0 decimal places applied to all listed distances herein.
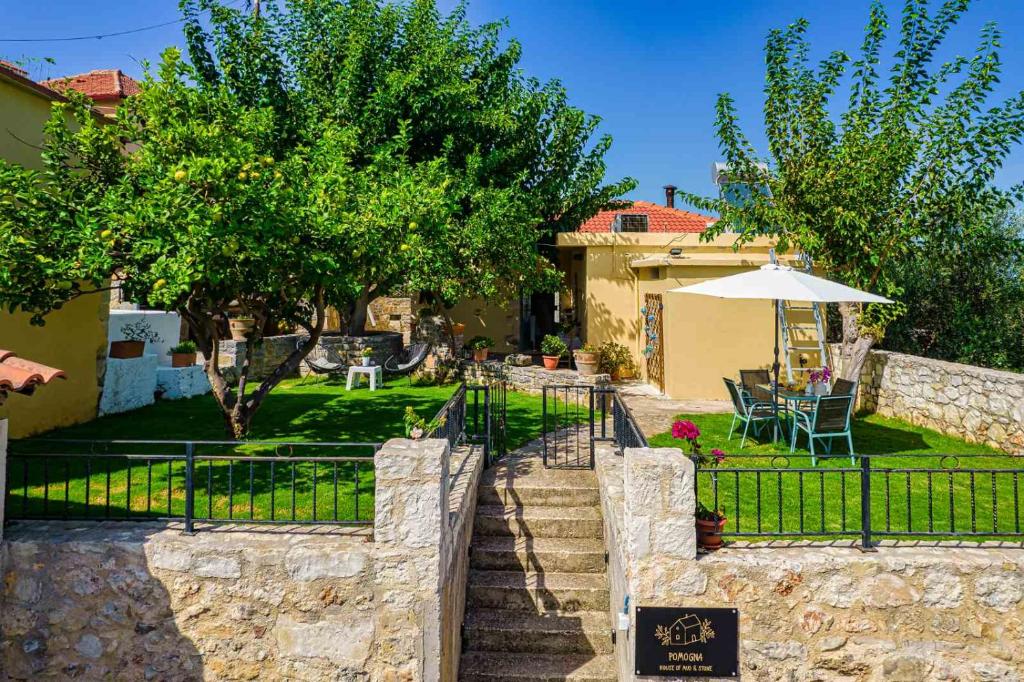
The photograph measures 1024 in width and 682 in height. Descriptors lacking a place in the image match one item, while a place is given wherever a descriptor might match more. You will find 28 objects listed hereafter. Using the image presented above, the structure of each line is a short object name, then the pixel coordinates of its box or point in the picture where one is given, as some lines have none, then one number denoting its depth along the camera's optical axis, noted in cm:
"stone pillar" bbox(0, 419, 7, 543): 500
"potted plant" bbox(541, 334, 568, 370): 1505
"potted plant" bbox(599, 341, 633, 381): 1488
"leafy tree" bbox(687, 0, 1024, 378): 1102
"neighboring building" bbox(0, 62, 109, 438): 882
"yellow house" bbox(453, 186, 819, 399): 1288
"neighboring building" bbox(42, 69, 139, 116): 2216
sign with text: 501
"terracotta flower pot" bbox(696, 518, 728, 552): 516
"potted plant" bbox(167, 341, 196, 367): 1336
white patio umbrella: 845
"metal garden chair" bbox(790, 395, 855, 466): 825
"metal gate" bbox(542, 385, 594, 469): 811
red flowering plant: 543
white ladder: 1212
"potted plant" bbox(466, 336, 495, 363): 1636
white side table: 1438
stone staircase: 599
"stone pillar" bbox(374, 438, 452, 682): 506
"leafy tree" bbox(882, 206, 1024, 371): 1346
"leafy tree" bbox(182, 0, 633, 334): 1529
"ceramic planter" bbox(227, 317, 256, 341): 1739
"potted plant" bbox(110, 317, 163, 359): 1162
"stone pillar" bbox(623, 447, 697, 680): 491
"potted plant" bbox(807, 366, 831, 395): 992
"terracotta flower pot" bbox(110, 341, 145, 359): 1161
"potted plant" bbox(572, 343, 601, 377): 1428
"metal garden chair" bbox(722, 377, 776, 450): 909
